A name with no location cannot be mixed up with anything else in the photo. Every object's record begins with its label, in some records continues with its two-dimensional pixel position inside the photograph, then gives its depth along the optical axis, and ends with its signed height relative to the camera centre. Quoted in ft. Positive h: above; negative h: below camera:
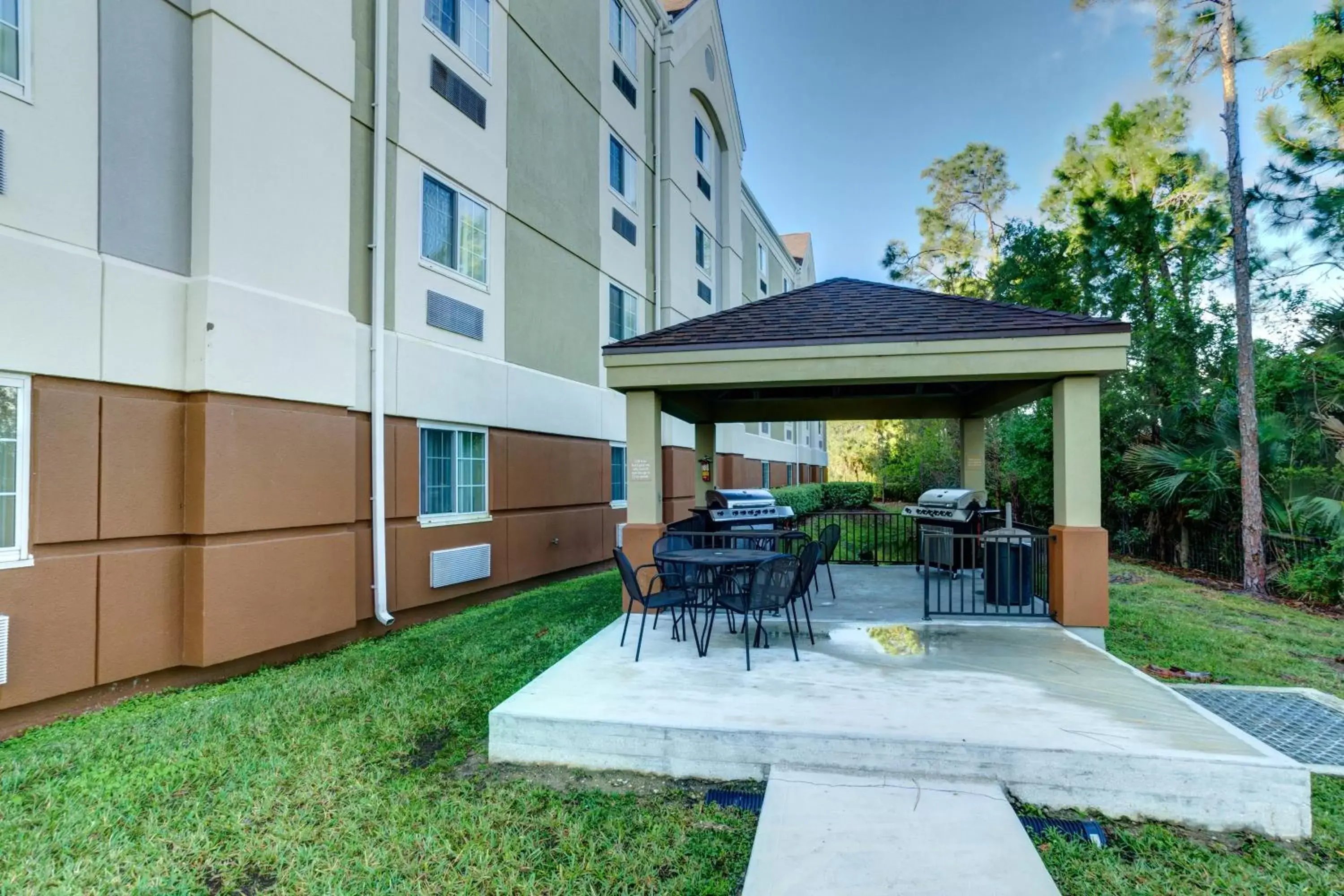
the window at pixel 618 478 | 45.75 -0.95
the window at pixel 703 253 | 59.67 +18.54
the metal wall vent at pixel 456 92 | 29.63 +16.50
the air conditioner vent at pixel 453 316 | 29.09 +6.49
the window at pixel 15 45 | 16.40 +10.02
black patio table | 20.88 -2.97
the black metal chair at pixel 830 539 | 29.27 -3.26
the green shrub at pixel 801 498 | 71.61 -3.79
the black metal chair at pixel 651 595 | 19.86 -3.97
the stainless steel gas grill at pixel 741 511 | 33.30 -2.40
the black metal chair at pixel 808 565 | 20.67 -3.12
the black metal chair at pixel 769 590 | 18.65 -3.46
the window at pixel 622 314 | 45.24 +10.04
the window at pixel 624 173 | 45.44 +19.60
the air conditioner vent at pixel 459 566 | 28.76 -4.42
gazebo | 22.81 +3.54
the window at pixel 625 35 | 45.44 +28.87
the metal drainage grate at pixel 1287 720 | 15.10 -6.33
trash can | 24.26 -3.71
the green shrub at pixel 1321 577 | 32.81 -5.63
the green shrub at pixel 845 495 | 95.71 -4.68
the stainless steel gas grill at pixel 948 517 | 30.73 -2.44
